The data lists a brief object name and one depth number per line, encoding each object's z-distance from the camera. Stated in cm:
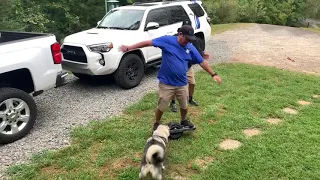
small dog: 335
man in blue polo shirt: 423
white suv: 638
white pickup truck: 438
